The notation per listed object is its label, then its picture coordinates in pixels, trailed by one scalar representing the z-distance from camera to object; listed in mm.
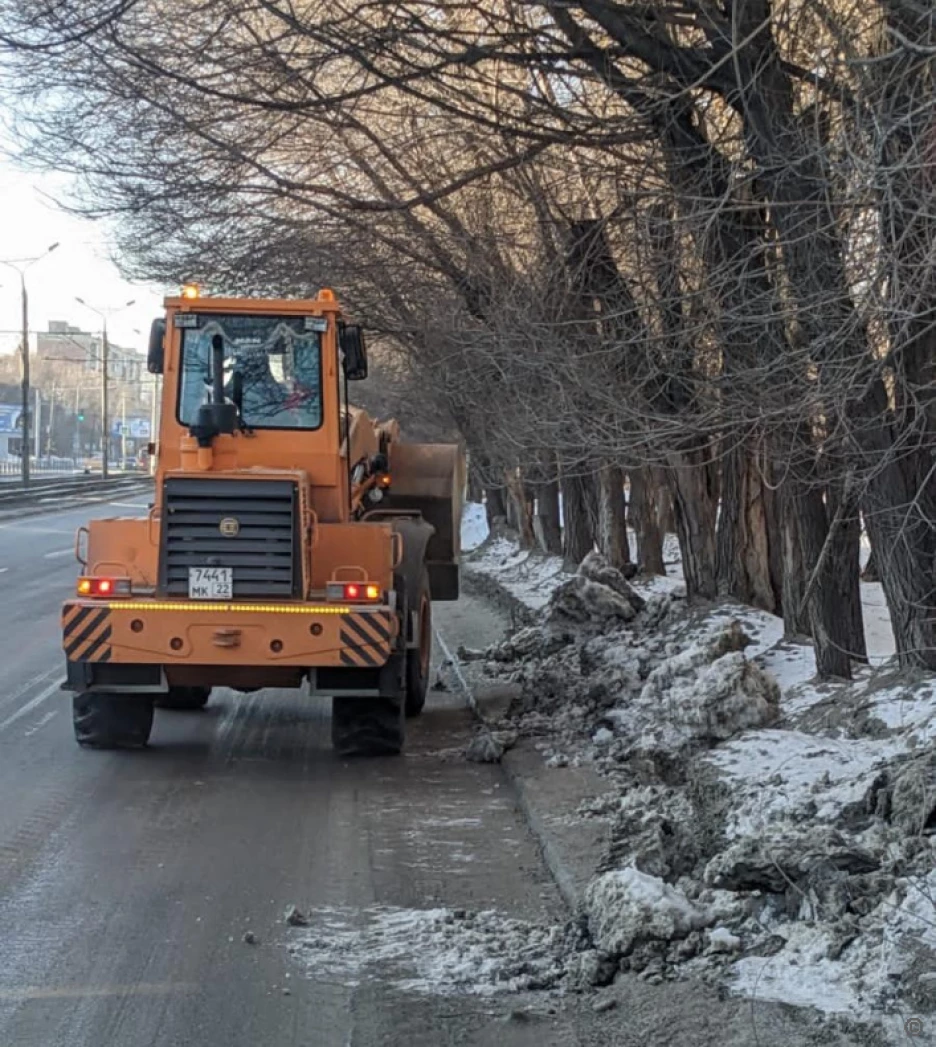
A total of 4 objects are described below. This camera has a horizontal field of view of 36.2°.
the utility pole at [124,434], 123438
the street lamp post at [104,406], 69225
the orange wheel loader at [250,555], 9820
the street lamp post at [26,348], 51094
